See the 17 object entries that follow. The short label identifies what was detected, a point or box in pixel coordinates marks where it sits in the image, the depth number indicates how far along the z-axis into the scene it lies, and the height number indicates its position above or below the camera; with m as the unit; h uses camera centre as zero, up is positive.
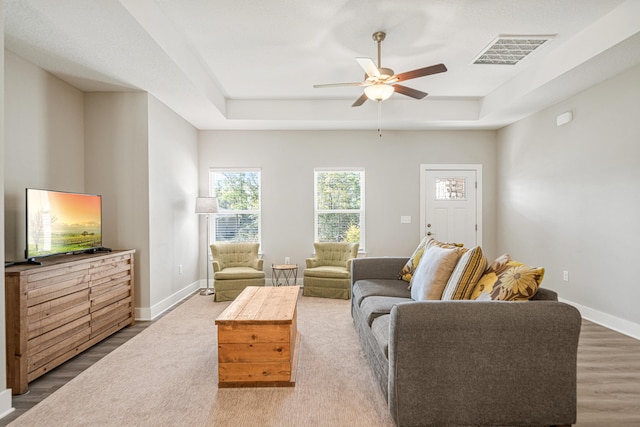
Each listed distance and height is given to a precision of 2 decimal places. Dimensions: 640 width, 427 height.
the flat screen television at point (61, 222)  2.97 -0.10
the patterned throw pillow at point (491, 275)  2.29 -0.42
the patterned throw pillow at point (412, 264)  3.58 -0.53
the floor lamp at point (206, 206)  5.48 +0.07
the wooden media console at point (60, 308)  2.49 -0.79
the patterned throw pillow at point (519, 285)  2.05 -0.42
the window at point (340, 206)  6.27 +0.07
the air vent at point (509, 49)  3.58 +1.67
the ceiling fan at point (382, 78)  3.13 +1.18
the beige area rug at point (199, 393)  2.16 -1.22
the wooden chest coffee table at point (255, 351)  2.50 -0.96
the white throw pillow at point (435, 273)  2.70 -0.48
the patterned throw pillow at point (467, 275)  2.44 -0.44
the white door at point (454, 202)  6.27 +0.14
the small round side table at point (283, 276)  6.09 -1.09
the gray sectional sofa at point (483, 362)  1.88 -0.78
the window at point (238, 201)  6.22 +0.16
